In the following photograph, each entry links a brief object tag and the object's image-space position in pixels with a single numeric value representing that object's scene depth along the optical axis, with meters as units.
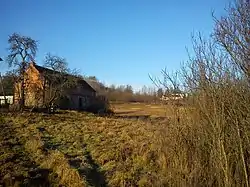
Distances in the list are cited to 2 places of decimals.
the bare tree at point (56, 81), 23.34
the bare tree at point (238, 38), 3.71
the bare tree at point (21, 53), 23.59
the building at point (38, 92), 23.61
